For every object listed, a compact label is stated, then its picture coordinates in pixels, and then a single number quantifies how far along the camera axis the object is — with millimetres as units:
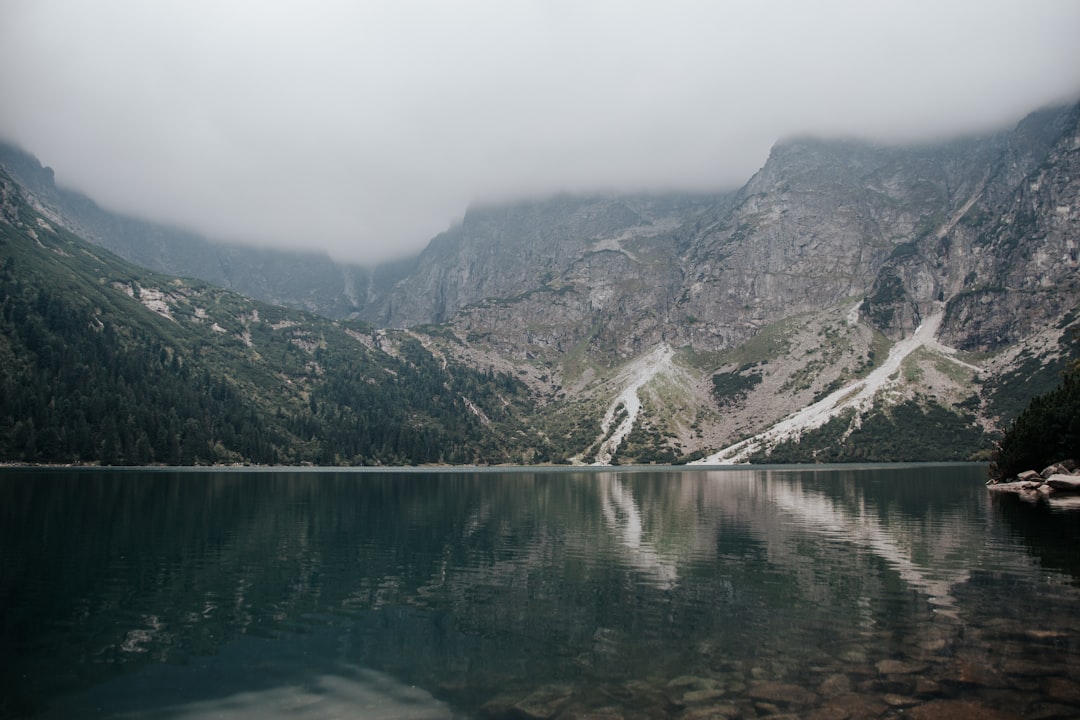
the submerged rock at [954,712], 19109
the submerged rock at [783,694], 21031
